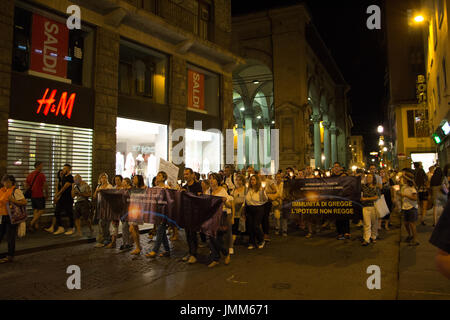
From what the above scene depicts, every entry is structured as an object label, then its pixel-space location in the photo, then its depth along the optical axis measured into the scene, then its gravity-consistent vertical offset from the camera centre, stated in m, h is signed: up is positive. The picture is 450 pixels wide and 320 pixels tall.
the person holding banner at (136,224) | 8.36 -1.11
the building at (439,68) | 14.67 +5.63
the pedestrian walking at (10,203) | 7.23 -0.53
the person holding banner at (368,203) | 8.97 -0.65
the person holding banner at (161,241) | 7.99 -1.46
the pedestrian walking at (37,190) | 10.36 -0.35
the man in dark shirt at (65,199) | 10.62 -0.63
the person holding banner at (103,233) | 9.43 -1.49
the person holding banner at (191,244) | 7.43 -1.43
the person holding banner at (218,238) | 7.23 -1.28
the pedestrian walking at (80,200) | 10.45 -0.66
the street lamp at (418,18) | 15.87 +7.46
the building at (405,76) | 34.56 +11.47
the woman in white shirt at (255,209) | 8.88 -0.78
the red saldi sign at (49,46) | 11.96 +4.75
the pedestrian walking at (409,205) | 8.95 -0.69
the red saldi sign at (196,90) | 18.50 +4.84
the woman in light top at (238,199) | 9.09 -0.54
